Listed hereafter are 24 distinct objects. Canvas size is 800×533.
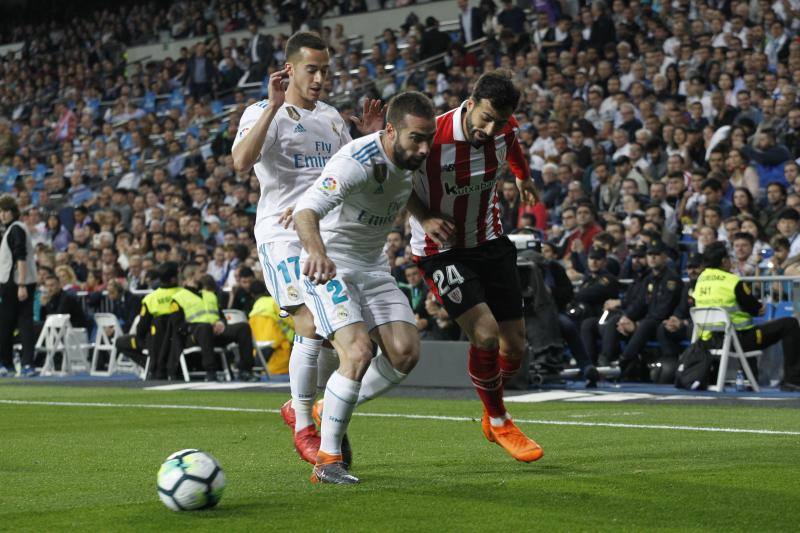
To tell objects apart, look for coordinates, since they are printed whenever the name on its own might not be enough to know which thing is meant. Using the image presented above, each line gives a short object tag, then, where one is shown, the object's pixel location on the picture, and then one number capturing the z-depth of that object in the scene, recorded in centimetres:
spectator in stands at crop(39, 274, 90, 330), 2083
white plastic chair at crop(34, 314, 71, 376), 2031
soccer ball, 550
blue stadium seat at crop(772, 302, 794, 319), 1428
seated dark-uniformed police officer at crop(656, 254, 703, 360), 1464
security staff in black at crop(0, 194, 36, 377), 1836
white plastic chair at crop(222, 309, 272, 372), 1764
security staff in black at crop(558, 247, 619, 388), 1546
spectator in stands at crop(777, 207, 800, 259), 1459
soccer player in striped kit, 725
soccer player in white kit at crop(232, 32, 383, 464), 725
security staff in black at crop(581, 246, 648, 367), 1531
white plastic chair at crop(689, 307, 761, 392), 1382
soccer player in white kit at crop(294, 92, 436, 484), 621
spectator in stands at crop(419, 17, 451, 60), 2469
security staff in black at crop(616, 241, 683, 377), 1484
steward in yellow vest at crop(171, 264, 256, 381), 1727
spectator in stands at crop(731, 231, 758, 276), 1456
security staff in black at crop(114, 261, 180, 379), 1755
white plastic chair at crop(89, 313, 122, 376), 1995
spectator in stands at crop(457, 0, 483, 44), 2436
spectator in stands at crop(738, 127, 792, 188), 1611
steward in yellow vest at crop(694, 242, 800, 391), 1376
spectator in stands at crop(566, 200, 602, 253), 1638
